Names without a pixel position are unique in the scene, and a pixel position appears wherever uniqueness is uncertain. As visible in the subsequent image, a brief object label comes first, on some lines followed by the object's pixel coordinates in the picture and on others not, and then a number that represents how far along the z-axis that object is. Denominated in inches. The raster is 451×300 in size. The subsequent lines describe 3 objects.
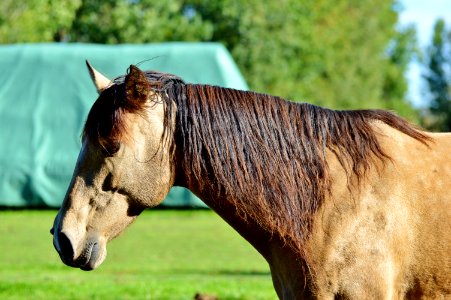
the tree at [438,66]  4556.8
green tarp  973.8
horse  207.6
